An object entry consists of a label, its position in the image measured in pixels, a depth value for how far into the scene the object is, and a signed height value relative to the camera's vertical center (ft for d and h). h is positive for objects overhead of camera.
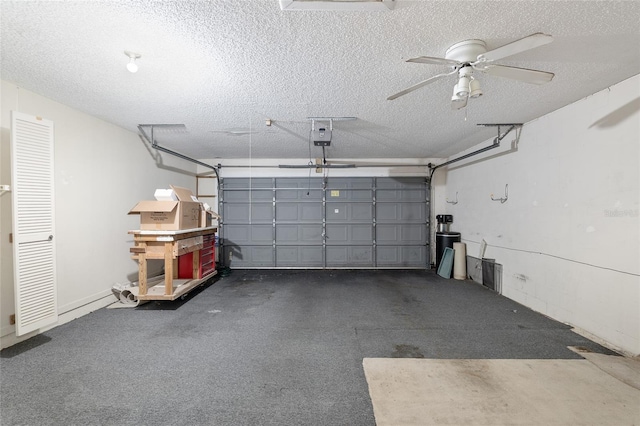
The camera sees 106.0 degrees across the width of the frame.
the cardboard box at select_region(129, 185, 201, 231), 11.37 -0.19
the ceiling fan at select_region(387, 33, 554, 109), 5.63 +3.57
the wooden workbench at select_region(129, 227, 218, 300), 11.21 -2.00
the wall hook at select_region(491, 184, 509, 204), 13.16 +0.83
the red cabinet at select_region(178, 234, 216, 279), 14.38 -3.28
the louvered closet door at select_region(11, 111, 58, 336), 7.70 -0.38
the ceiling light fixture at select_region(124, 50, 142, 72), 6.52 +4.16
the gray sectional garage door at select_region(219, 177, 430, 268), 19.65 -1.07
